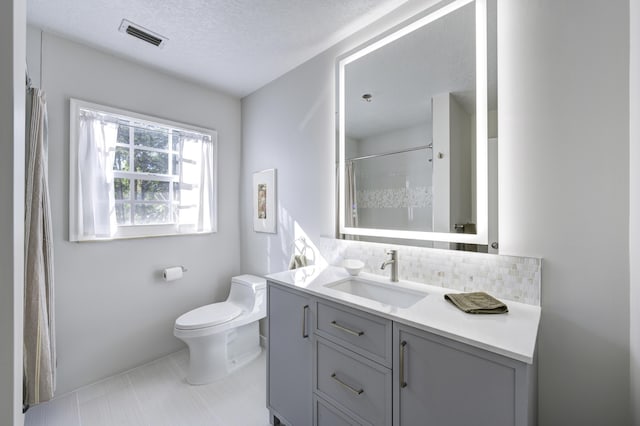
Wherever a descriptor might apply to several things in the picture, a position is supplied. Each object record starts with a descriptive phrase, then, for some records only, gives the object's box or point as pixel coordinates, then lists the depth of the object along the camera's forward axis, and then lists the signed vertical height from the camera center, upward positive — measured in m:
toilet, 2.03 -0.92
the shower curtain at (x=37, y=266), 1.55 -0.31
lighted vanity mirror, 1.34 +0.49
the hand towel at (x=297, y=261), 2.15 -0.40
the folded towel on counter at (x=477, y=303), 1.07 -0.38
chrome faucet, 1.56 -0.31
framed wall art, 2.52 +0.11
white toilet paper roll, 2.35 -0.53
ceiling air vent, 1.79 +1.24
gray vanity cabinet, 0.85 -0.63
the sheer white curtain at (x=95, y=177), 1.99 +0.28
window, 2.00 +0.32
